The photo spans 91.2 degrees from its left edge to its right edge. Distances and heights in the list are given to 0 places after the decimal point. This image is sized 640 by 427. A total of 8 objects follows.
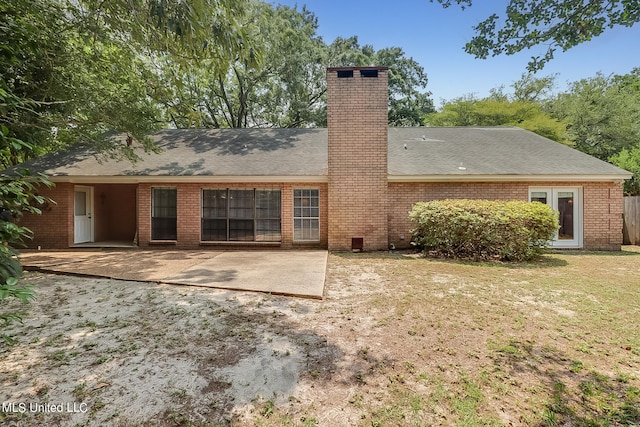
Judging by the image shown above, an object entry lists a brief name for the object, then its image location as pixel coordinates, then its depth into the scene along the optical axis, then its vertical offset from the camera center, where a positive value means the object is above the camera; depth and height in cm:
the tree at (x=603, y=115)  2106 +694
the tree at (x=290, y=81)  2089 +966
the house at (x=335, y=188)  995 +86
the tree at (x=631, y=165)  1486 +256
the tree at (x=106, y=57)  416 +331
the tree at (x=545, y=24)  303 +197
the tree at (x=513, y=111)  2063 +732
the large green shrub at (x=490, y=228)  813 -39
